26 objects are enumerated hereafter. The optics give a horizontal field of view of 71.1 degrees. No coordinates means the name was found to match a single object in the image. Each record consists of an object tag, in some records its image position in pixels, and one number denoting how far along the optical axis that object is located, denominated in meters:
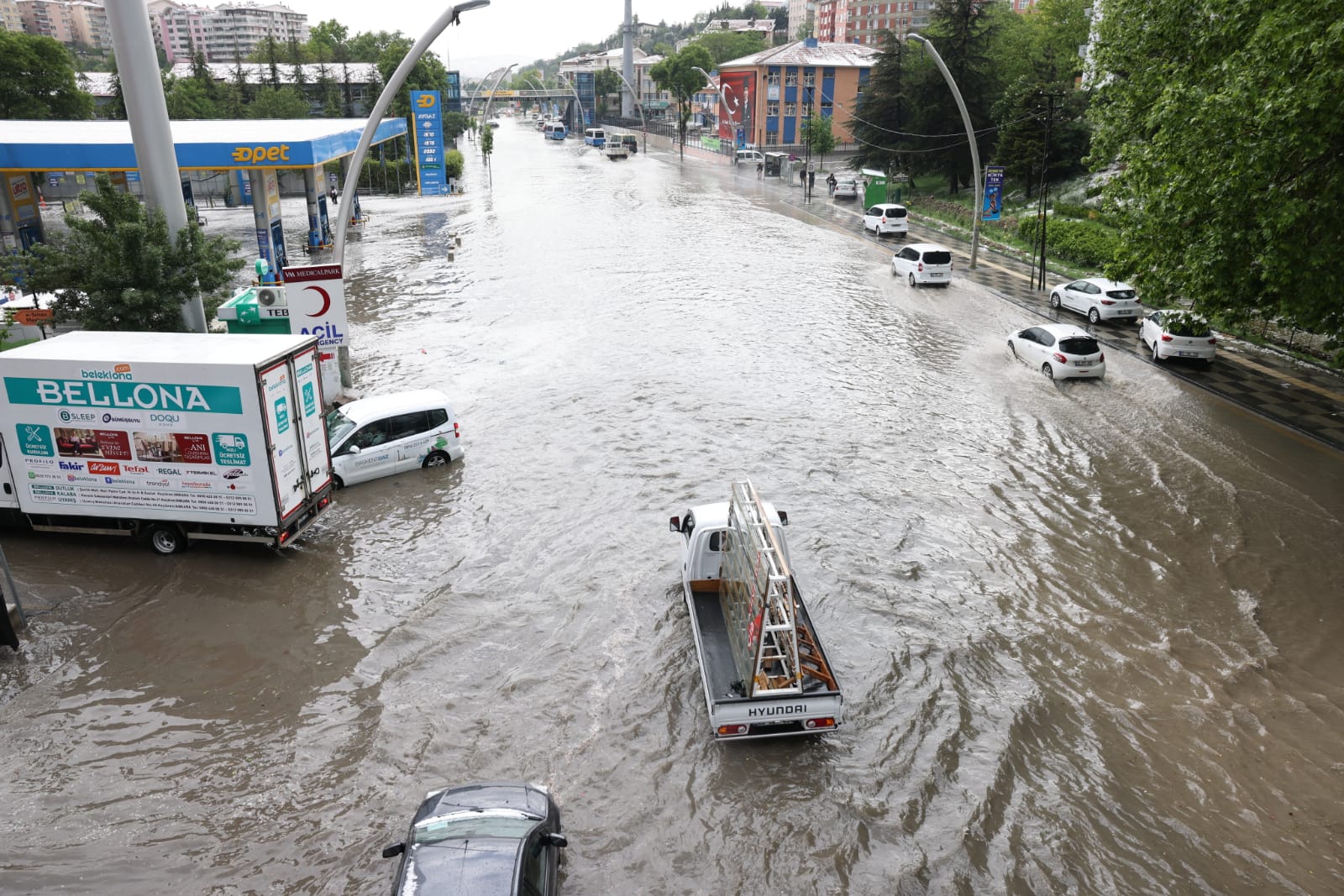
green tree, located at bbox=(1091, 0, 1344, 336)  14.83
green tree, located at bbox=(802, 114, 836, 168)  75.50
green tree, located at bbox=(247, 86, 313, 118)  66.62
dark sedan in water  7.23
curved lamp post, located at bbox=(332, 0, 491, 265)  16.27
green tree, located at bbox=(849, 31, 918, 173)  57.06
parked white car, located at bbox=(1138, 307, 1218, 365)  23.16
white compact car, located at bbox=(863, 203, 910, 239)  43.59
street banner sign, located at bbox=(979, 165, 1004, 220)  40.47
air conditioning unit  19.80
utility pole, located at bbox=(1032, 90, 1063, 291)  30.56
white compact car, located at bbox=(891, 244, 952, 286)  32.97
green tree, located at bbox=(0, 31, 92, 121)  56.44
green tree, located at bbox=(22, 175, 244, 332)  16.31
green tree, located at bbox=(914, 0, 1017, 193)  53.75
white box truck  12.77
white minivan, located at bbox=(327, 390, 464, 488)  16.64
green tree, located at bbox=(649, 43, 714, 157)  108.25
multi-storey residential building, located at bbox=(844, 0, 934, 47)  150.38
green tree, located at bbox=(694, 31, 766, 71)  165.12
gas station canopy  28.05
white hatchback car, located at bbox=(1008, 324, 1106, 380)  22.67
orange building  90.19
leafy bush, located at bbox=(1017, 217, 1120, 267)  34.47
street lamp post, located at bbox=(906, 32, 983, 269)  31.36
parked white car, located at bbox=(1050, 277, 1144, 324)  28.17
